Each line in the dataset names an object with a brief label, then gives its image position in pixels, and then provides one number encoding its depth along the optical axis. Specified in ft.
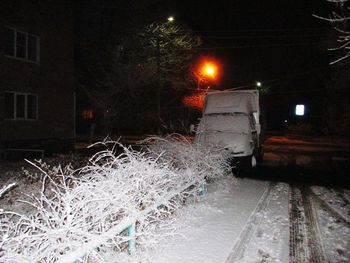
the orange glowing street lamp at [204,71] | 127.73
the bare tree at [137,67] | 105.29
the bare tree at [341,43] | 50.88
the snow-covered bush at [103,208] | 12.96
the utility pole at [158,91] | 86.88
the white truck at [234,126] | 47.72
